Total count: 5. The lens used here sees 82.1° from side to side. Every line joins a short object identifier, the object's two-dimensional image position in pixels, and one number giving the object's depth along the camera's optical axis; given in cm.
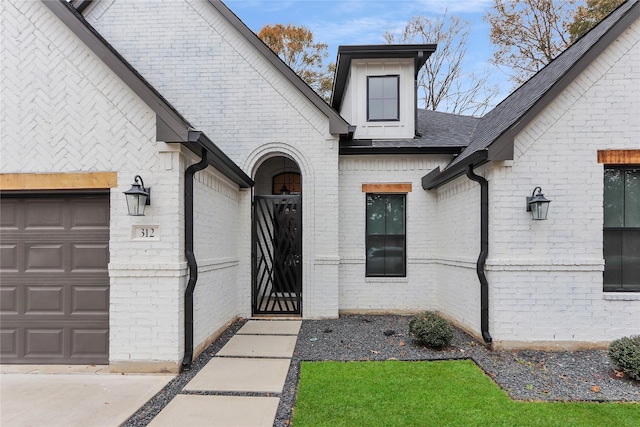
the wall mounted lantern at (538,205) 608
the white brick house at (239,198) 533
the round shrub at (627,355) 491
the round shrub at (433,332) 621
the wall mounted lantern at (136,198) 507
